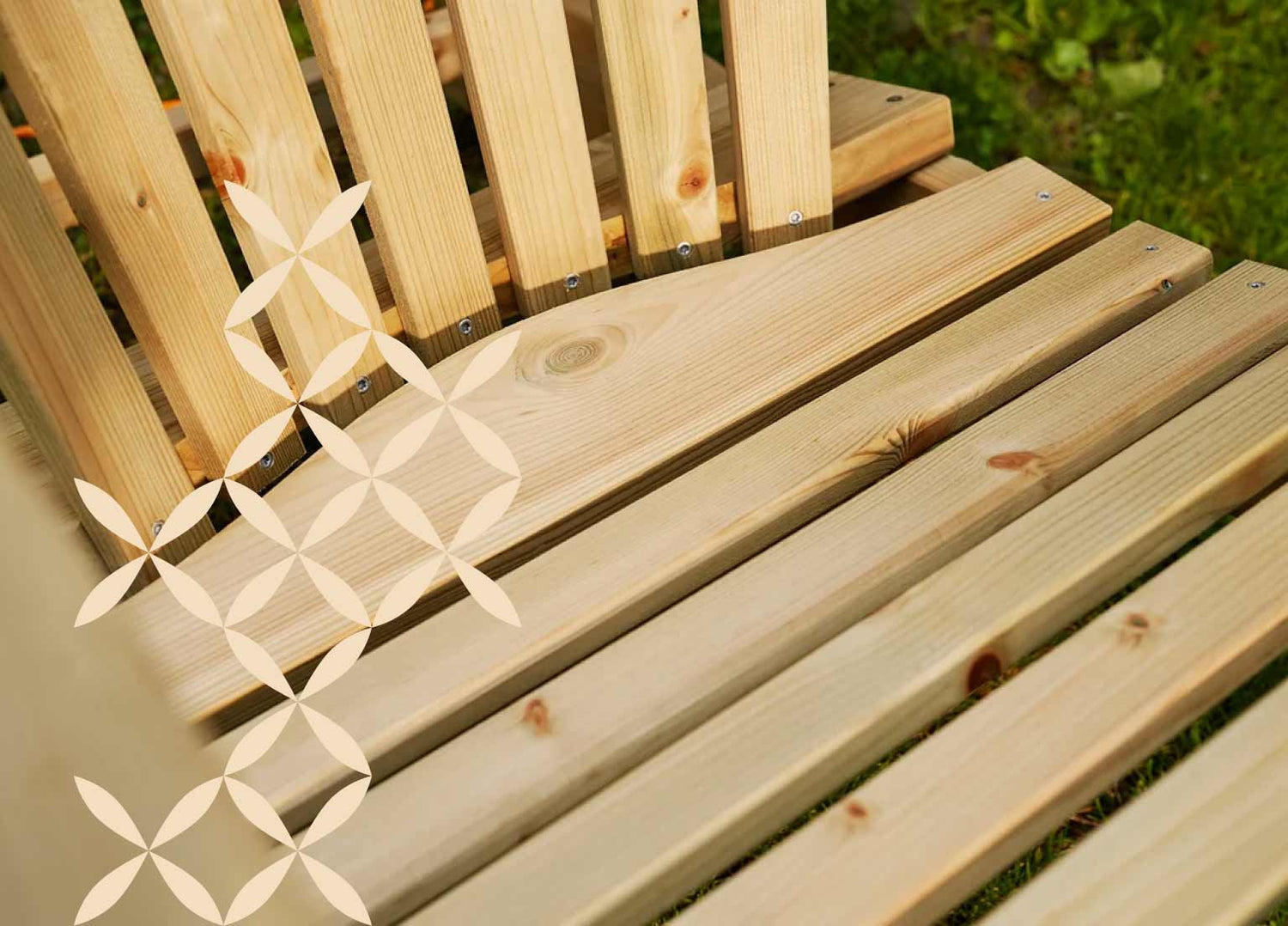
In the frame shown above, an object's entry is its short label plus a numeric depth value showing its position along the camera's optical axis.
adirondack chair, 1.11
